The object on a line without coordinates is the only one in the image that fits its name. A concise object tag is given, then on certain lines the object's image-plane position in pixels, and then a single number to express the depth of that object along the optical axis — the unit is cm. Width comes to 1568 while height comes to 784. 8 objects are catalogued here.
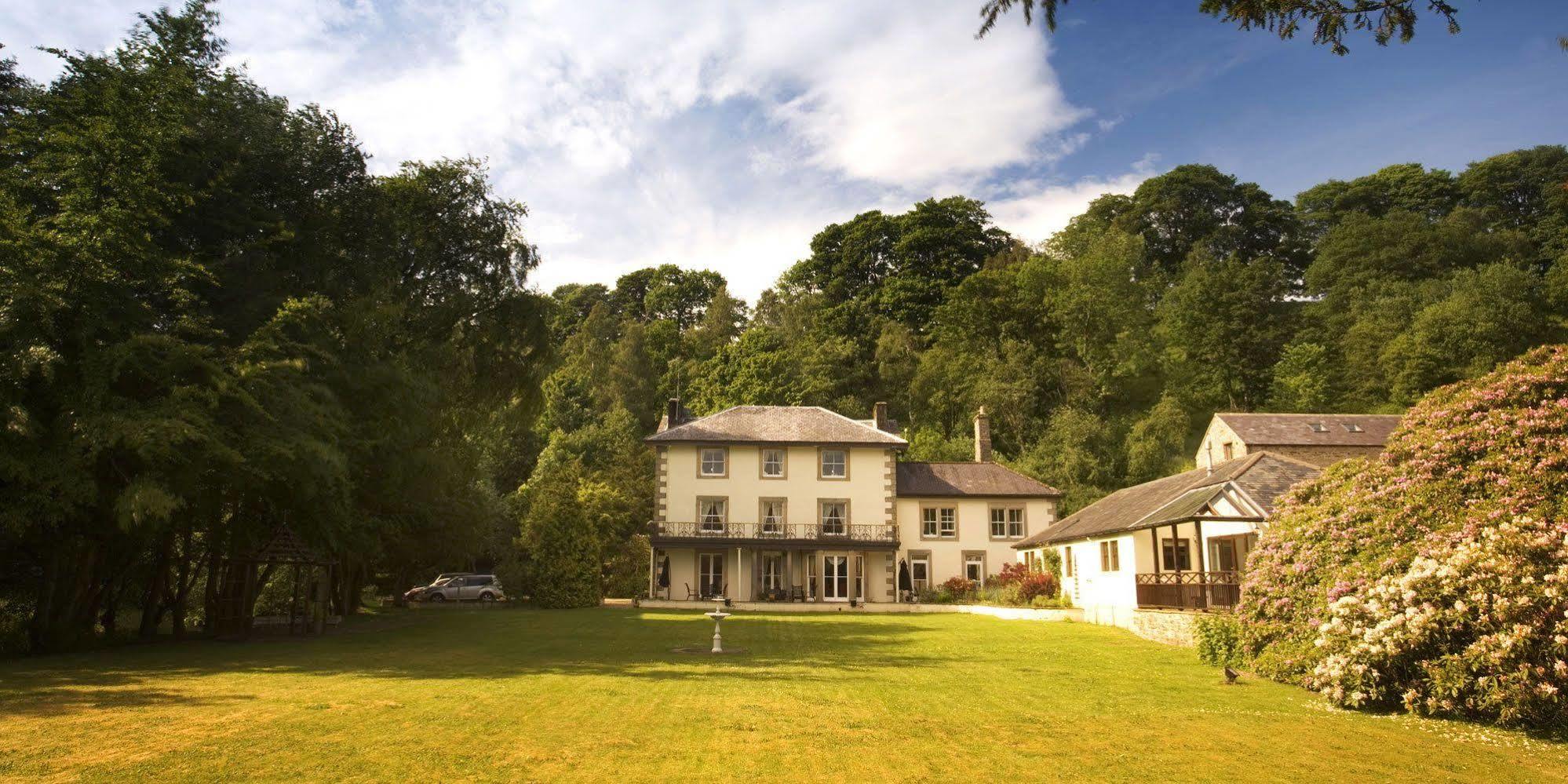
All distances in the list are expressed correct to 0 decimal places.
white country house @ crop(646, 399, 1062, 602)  3500
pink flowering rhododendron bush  863
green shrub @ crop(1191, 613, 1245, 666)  1381
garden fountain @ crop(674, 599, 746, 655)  1548
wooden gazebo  1770
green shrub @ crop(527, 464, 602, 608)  2992
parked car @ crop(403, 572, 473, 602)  3769
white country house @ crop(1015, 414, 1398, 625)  1922
